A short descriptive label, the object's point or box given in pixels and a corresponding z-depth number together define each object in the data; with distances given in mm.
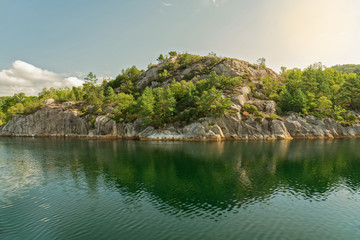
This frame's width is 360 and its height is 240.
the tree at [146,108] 101938
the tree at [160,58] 186750
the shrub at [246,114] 100425
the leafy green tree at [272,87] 118625
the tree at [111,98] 130125
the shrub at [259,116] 98725
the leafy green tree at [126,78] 171875
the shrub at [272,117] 99156
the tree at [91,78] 160125
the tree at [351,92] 113375
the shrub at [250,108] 103475
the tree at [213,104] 97612
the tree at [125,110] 112812
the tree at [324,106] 106062
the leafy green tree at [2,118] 156600
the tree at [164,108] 104000
